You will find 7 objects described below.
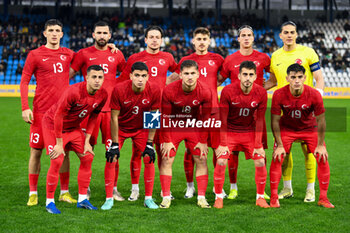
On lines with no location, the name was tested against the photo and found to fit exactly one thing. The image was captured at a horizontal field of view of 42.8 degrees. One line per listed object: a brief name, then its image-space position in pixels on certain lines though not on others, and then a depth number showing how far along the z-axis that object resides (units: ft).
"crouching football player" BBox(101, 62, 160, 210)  19.34
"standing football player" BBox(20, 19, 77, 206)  20.21
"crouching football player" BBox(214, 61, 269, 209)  19.88
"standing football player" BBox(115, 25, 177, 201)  21.47
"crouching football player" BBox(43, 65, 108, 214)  18.34
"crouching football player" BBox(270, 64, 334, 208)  19.66
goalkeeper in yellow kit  21.65
